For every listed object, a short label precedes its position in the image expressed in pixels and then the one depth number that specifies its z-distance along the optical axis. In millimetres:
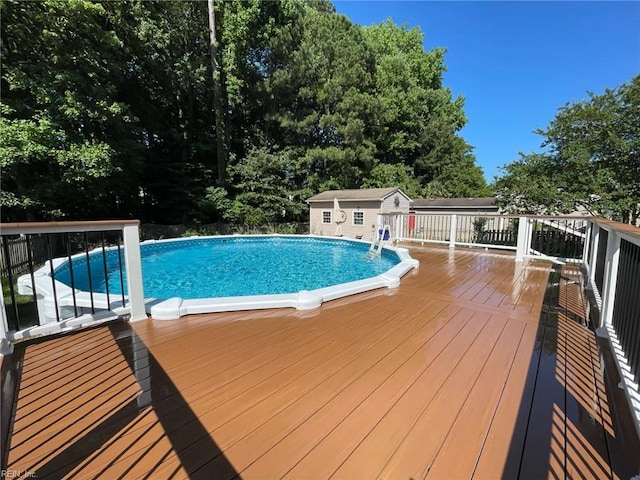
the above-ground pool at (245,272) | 3494
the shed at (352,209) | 13820
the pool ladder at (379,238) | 8852
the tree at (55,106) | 9297
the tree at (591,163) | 9680
